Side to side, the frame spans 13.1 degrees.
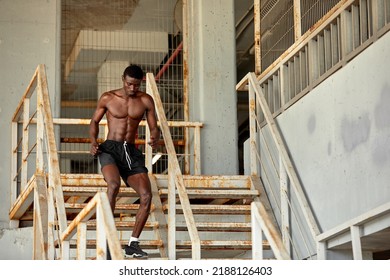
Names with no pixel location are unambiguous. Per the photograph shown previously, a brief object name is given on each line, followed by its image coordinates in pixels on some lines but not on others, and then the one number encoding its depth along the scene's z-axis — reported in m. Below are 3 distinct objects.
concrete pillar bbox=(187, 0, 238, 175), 18.74
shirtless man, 13.48
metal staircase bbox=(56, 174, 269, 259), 14.14
